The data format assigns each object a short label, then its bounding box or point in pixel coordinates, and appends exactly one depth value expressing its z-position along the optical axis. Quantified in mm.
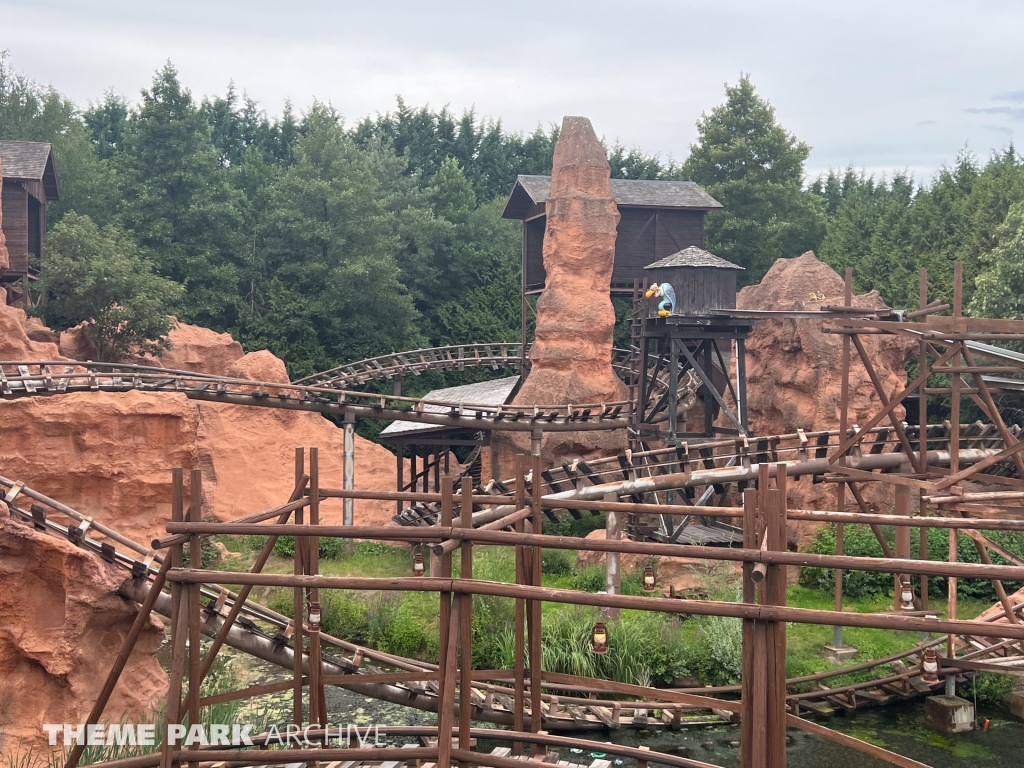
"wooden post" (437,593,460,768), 6168
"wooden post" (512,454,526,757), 8625
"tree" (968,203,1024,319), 23391
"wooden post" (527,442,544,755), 8906
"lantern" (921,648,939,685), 11281
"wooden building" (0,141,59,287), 27016
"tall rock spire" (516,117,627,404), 25031
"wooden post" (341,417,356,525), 21719
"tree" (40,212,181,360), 25406
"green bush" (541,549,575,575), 19800
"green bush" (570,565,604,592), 18594
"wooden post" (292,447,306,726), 9719
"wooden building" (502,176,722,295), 29281
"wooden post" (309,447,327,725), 9320
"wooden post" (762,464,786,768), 5742
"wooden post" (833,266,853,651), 14164
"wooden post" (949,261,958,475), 12727
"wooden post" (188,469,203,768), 7152
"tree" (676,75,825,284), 36094
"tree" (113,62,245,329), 31672
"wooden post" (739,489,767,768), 5734
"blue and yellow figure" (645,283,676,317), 20625
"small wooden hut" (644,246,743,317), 21297
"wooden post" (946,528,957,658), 12438
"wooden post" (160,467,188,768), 6504
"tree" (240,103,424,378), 32375
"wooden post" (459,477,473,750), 6523
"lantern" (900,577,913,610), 11527
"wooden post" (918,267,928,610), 13930
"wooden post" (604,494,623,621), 15711
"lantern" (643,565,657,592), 10509
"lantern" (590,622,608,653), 9484
